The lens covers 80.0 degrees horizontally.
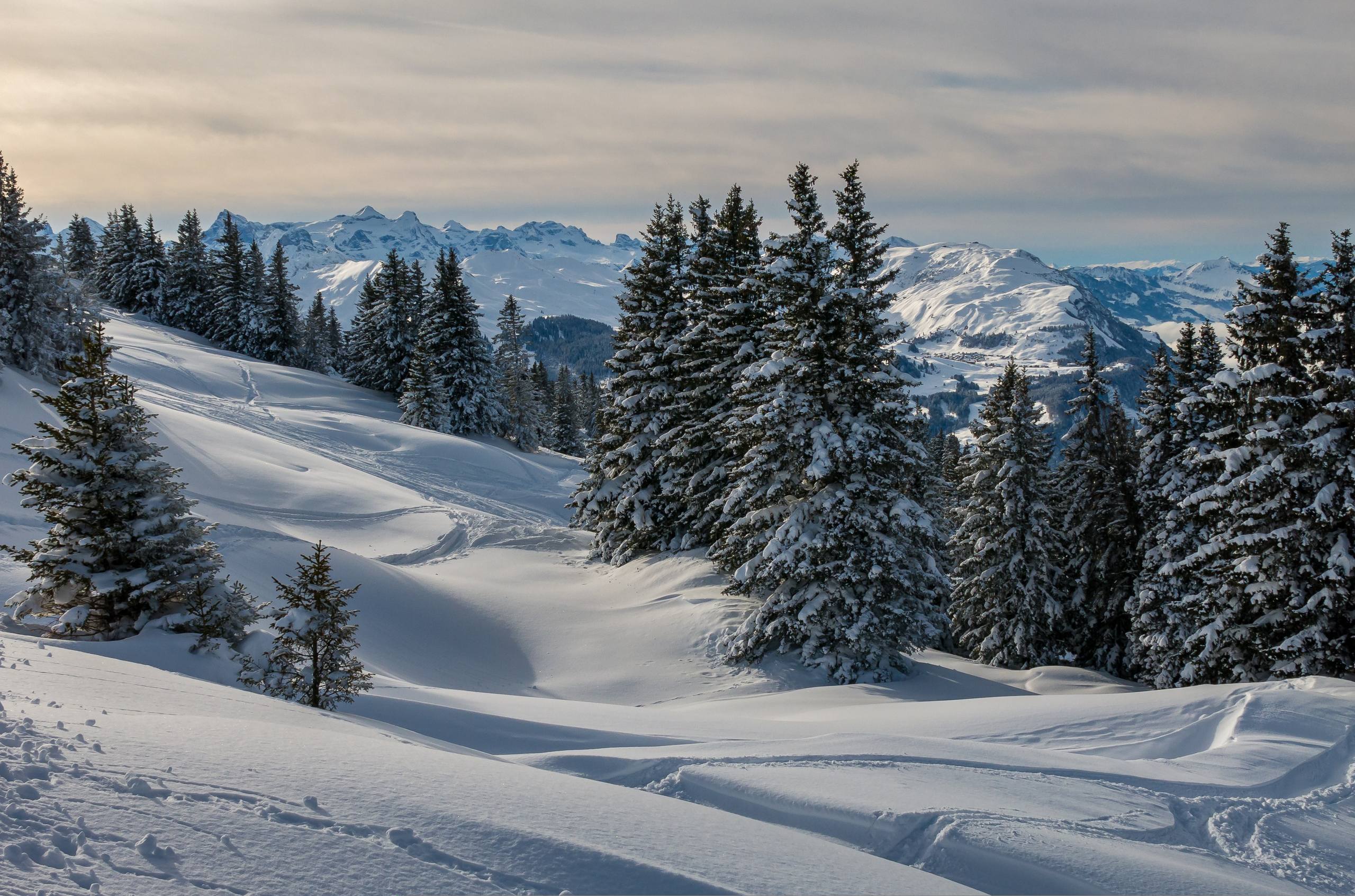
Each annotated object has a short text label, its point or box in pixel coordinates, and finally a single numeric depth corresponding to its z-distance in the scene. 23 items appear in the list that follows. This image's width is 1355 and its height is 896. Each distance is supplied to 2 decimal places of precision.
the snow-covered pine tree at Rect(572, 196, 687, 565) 26.19
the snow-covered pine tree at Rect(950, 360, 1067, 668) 27.27
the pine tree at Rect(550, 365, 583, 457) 75.38
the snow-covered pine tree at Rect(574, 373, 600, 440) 97.06
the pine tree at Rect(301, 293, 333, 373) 77.12
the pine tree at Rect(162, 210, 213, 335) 73.31
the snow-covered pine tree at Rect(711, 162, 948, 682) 18.25
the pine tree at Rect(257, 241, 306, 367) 68.56
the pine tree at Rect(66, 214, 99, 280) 80.38
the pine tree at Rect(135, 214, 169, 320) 73.94
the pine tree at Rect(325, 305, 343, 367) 87.25
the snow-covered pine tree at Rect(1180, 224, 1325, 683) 17.70
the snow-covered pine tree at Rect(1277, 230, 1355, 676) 16.98
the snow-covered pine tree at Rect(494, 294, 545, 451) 58.78
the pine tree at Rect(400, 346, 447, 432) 51.44
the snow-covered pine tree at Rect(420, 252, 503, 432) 52.88
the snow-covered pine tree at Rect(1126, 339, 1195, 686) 24.78
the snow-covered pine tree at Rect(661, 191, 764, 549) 23.45
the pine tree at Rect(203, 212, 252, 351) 65.44
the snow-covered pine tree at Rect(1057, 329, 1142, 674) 28.22
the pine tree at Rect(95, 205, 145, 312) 73.31
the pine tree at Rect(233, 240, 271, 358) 67.19
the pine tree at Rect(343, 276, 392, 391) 60.78
